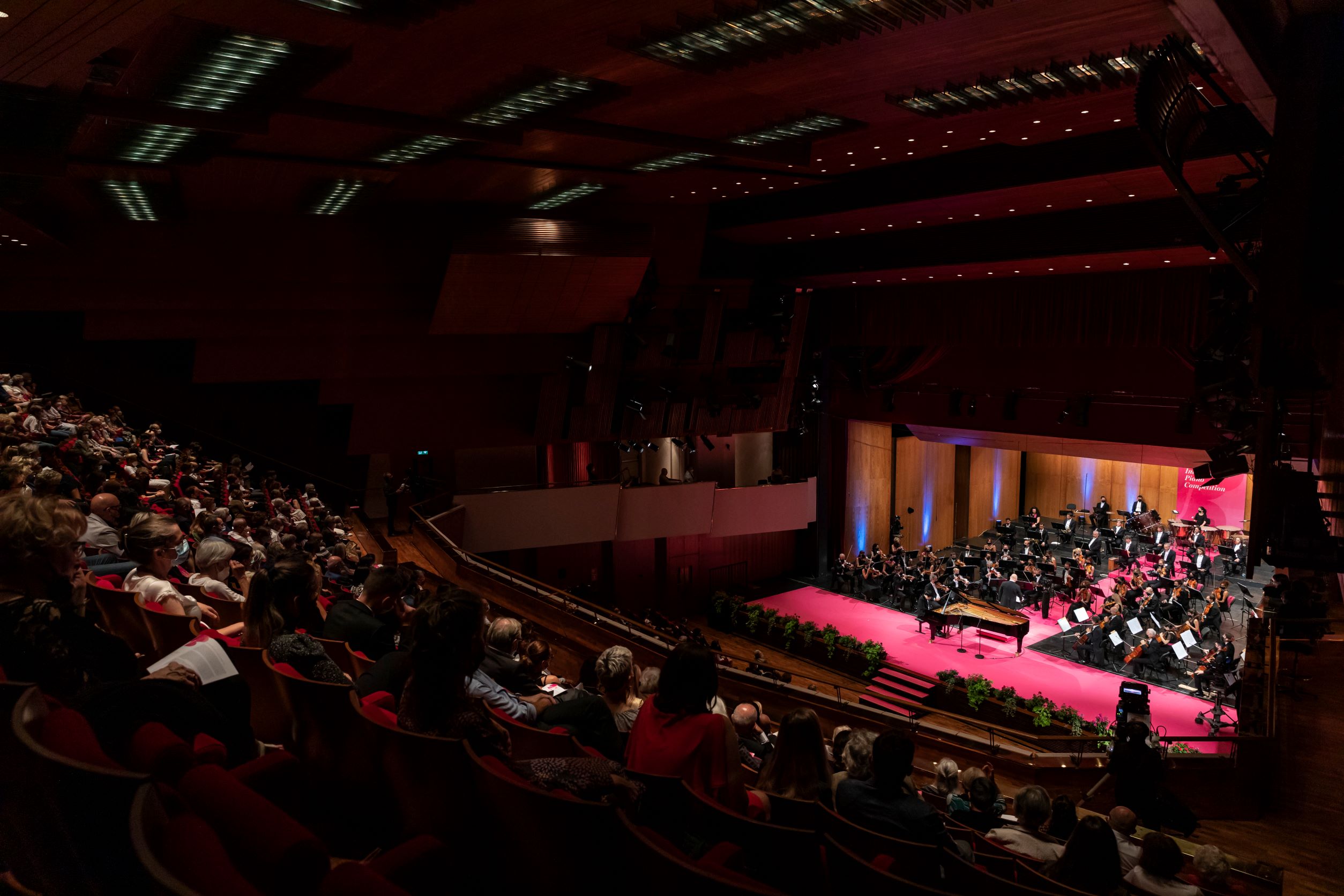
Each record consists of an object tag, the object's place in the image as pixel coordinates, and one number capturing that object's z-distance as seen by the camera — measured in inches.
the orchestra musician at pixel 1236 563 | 527.5
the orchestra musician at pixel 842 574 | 640.4
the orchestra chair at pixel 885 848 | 87.7
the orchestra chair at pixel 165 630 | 107.8
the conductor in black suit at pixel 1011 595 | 510.9
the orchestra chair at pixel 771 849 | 79.0
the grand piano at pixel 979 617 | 496.1
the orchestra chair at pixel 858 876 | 72.9
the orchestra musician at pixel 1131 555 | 573.3
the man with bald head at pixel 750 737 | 159.0
